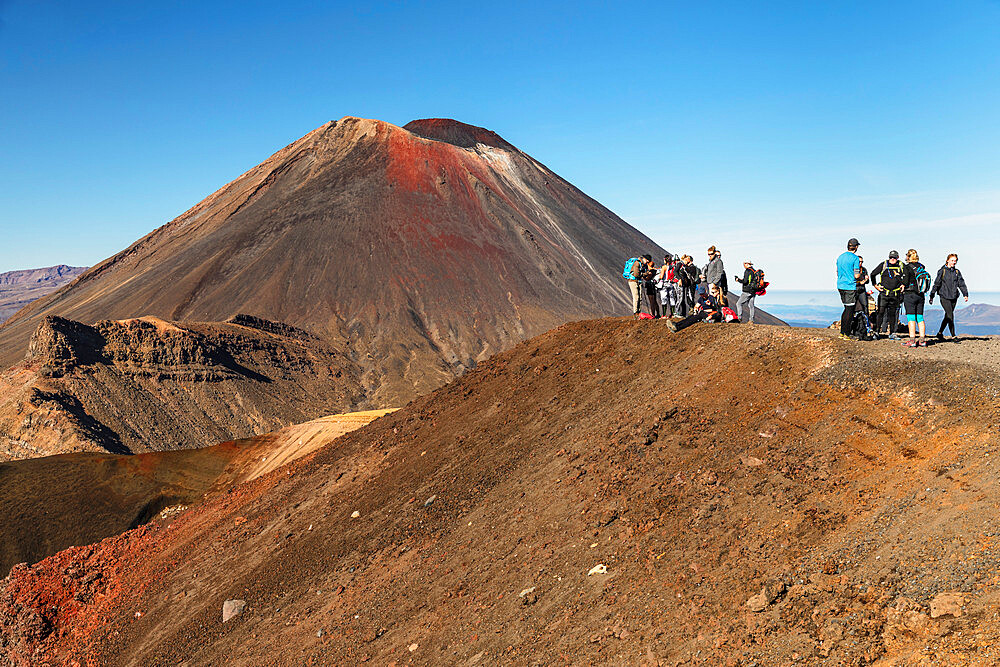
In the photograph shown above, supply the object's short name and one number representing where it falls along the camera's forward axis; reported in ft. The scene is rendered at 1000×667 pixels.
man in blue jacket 38.45
